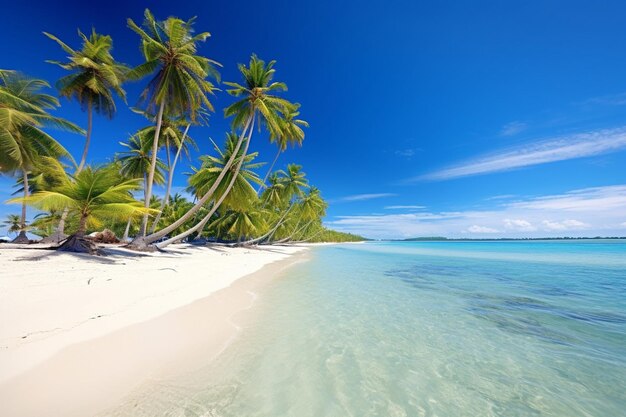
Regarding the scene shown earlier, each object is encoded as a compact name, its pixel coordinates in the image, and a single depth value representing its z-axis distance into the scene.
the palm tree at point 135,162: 19.22
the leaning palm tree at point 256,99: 15.76
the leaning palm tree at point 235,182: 18.23
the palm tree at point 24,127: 11.27
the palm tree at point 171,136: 16.94
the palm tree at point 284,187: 33.53
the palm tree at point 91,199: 8.38
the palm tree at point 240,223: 25.60
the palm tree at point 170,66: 12.98
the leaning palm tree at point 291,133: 20.06
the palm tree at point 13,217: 34.07
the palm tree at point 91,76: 14.94
